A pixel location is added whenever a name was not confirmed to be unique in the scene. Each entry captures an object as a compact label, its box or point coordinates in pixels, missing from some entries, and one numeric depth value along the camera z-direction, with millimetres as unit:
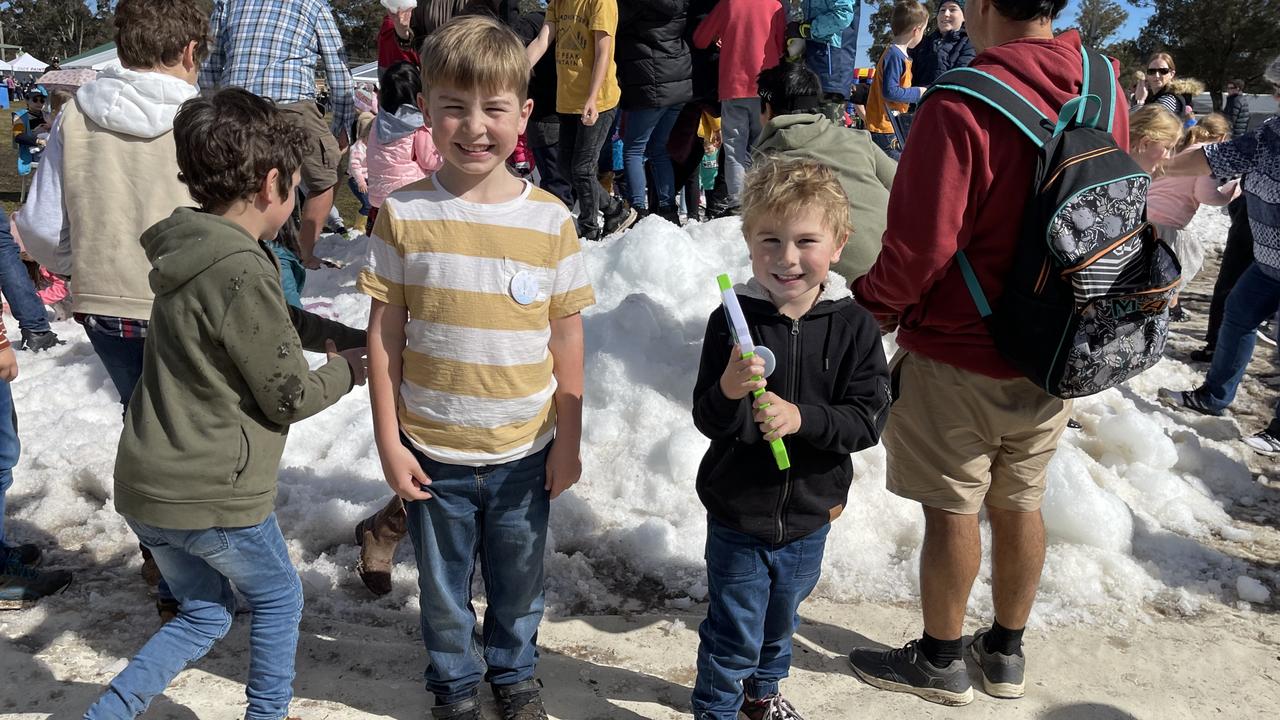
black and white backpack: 2186
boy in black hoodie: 2135
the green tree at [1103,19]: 44500
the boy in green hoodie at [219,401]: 2066
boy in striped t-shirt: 2162
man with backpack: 2254
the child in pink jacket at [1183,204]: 5047
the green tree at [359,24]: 54750
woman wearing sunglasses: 8320
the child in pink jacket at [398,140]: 5578
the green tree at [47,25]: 65562
